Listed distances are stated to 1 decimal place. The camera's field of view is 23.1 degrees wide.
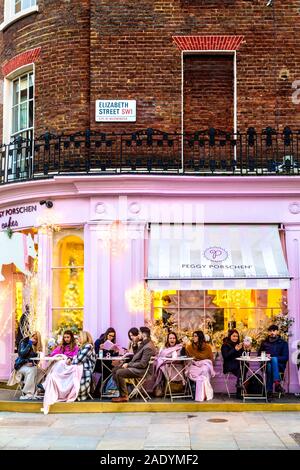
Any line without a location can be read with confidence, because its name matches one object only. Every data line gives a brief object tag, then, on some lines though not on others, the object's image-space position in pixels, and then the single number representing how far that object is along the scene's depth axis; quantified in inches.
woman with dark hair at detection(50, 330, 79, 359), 526.3
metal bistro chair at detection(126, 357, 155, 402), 507.8
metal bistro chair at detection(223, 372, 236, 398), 533.4
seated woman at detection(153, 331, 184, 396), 524.1
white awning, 524.4
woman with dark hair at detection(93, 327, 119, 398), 528.1
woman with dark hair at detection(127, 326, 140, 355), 521.0
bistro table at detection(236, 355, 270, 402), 508.1
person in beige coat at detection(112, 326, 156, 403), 499.8
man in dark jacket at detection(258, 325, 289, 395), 518.0
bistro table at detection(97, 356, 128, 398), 515.5
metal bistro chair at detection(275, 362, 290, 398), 539.0
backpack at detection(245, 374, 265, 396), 523.2
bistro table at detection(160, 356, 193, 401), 520.4
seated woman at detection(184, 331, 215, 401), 510.9
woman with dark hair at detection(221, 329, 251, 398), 525.3
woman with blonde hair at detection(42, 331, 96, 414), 503.8
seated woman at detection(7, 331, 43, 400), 521.7
